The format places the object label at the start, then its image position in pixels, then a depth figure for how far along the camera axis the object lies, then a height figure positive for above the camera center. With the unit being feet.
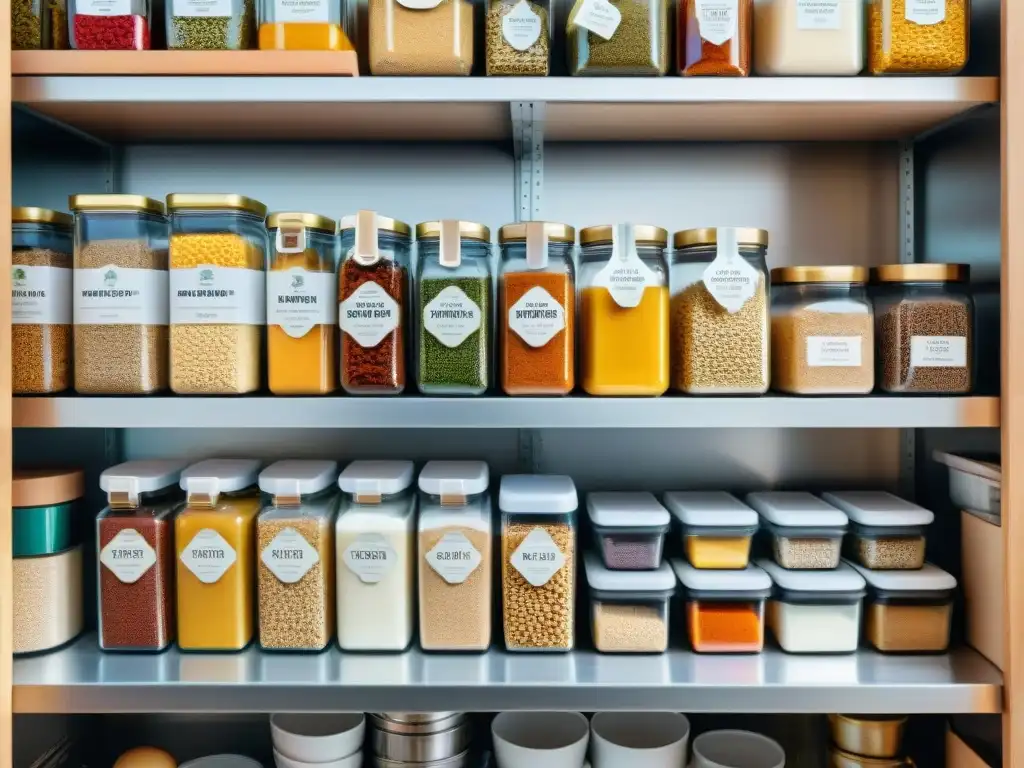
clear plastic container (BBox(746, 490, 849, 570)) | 3.61 -0.81
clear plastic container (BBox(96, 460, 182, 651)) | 3.40 -0.88
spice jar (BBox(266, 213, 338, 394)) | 3.38 +0.27
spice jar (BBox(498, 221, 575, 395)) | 3.34 +0.22
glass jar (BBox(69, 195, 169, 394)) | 3.34 +0.34
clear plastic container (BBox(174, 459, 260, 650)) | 3.39 -0.88
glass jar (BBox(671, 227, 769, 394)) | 3.39 +0.21
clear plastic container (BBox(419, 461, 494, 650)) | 3.39 -0.89
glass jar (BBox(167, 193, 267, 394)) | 3.34 +0.31
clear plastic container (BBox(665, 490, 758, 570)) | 3.63 -0.81
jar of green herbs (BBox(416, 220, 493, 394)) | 3.35 +0.23
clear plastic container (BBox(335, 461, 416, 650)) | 3.40 -0.89
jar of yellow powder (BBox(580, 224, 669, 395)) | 3.34 +0.21
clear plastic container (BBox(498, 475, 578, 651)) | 3.40 -0.90
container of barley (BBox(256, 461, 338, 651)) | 3.39 -0.89
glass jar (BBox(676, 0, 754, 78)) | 3.33 +1.51
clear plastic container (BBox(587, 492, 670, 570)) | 3.59 -0.81
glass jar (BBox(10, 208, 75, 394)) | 3.34 +0.31
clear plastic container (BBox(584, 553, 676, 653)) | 3.50 -1.18
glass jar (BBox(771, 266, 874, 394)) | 3.42 +0.17
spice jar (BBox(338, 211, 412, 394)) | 3.36 +0.25
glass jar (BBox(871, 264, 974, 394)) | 3.40 +0.17
